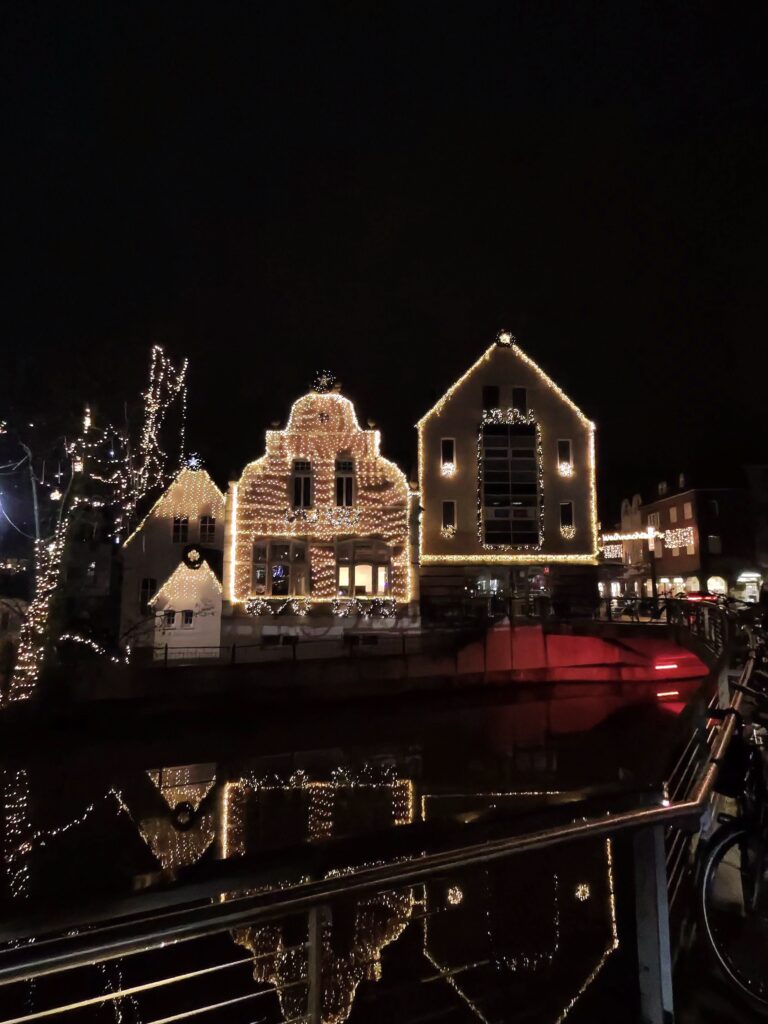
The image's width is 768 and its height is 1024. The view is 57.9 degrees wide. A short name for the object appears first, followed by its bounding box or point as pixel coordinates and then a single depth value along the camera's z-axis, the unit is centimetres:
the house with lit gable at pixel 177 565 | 3016
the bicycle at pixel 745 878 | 389
